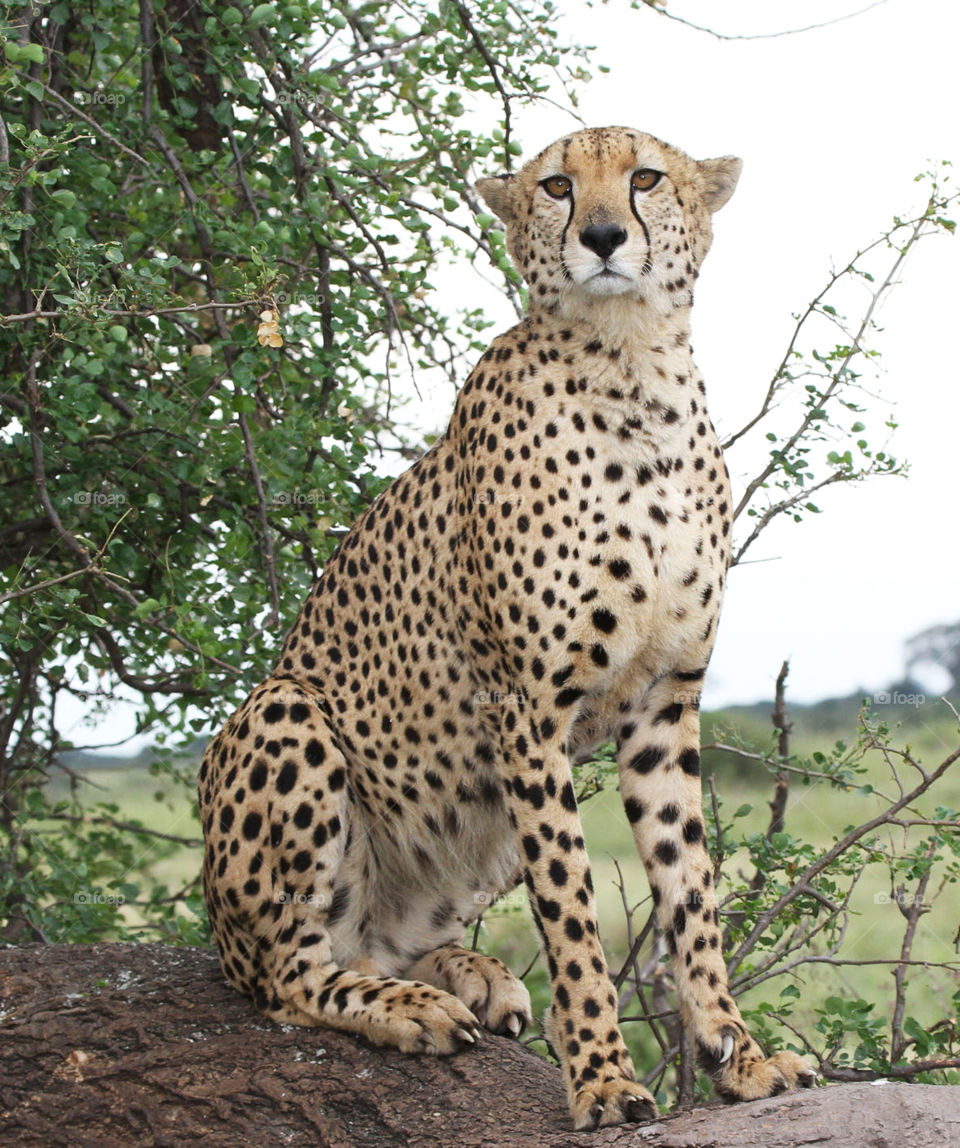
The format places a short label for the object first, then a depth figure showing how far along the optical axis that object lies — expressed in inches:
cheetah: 128.6
